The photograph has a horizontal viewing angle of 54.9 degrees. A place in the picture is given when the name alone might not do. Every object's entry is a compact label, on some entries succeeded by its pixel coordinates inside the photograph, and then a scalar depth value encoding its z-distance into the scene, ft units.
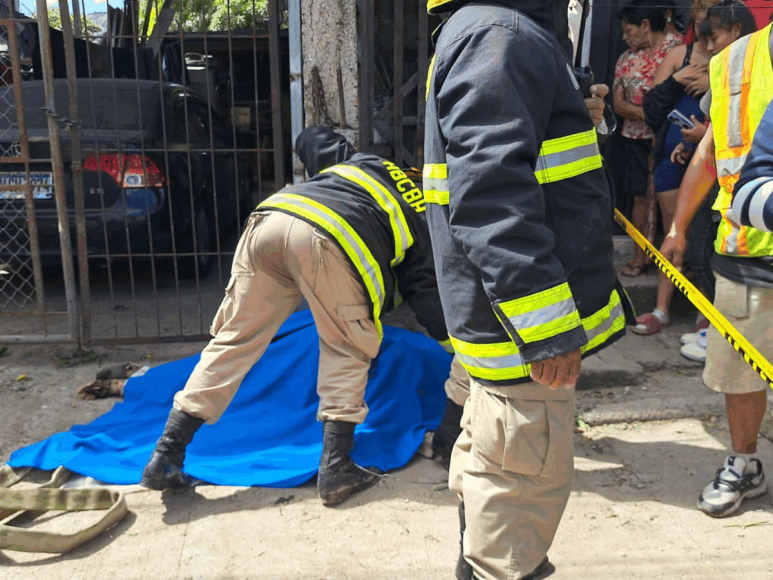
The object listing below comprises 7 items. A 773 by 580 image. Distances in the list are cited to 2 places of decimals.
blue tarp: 10.75
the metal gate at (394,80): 15.44
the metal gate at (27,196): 14.23
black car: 15.38
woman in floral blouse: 16.85
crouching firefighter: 9.89
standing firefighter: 5.69
